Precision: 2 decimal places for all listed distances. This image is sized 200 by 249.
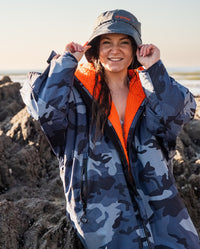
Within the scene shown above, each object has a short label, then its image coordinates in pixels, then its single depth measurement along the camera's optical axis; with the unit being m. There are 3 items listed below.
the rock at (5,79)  8.62
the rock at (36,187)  2.78
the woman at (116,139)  2.32
